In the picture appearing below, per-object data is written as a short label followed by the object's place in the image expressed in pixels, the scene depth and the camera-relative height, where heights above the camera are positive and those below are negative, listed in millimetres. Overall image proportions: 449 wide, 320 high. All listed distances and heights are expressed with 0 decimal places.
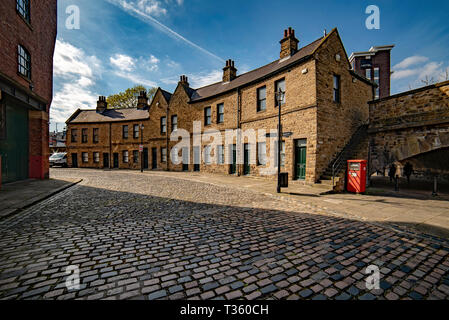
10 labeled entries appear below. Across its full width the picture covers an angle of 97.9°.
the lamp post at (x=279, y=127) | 8945 +1394
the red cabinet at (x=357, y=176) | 8828 -801
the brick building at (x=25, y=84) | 8762 +3791
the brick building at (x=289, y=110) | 11178 +3468
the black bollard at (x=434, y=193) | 8408 -1487
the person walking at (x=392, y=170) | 11267 -697
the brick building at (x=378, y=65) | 36656 +17736
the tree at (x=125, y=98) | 36466 +11133
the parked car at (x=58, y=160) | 26469 -377
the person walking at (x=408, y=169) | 13180 -708
